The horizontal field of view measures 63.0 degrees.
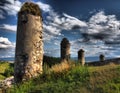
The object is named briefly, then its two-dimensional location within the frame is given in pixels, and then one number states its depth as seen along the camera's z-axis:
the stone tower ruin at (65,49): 9.99
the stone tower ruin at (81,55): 12.30
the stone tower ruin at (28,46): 4.97
